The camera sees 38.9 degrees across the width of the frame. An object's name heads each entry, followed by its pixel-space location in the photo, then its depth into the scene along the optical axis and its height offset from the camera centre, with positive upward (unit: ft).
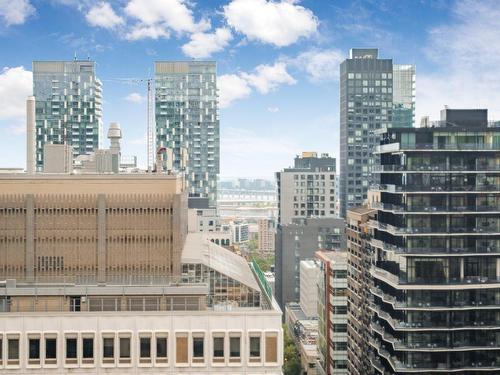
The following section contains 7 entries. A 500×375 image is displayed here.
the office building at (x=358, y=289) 316.40 -51.76
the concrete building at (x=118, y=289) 178.50 -29.69
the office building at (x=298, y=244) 608.60 -55.55
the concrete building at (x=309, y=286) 530.27 -82.70
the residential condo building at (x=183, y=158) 312.79 +9.86
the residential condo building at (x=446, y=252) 250.98 -25.96
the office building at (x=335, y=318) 376.48 -74.61
